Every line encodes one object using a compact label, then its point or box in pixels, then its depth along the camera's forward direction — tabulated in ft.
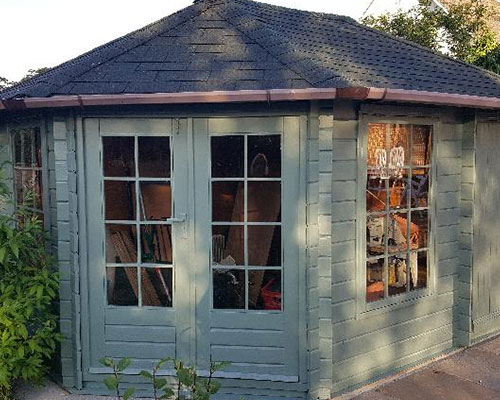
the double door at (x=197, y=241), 14.56
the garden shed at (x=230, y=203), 14.32
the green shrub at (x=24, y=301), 13.60
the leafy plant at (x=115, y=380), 8.57
